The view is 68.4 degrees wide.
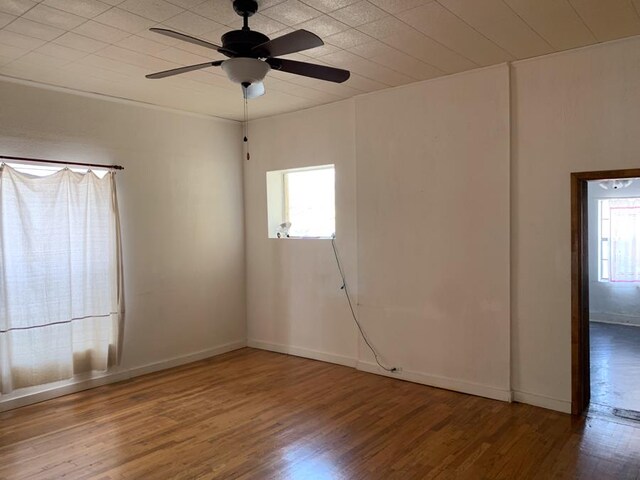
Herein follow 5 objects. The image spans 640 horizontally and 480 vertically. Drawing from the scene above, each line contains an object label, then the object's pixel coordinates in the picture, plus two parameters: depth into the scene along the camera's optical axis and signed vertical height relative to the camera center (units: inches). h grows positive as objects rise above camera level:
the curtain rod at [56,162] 154.1 +26.4
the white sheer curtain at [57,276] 154.3 -14.0
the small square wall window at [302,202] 213.2 +14.1
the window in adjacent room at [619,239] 274.1 -8.1
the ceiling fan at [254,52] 92.4 +37.2
